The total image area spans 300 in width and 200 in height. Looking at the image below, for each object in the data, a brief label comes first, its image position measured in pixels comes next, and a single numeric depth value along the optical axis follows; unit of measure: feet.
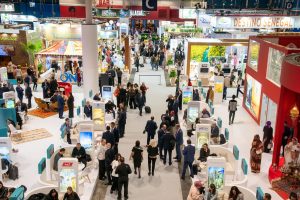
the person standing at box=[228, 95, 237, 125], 50.06
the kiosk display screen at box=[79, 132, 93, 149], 37.55
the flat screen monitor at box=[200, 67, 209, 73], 70.79
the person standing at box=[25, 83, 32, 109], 55.67
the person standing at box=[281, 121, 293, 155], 39.10
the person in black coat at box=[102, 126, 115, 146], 36.45
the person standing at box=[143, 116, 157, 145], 40.47
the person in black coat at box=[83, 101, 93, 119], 48.21
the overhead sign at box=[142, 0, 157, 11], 56.24
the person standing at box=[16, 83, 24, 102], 55.47
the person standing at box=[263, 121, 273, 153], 39.95
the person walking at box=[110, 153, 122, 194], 31.31
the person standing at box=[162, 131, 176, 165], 36.77
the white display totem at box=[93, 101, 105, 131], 45.94
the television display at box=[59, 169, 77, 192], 29.50
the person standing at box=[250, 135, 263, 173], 36.27
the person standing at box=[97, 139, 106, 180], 33.73
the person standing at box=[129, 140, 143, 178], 33.47
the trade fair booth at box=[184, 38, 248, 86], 71.26
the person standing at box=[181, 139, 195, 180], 34.17
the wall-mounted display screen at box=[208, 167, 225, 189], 30.19
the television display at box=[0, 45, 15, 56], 78.36
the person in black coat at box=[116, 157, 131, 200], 30.32
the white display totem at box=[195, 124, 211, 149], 38.50
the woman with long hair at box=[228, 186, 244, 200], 26.55
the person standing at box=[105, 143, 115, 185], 33.12
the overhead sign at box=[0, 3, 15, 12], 84.12
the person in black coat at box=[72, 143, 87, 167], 33.71
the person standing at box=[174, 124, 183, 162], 37.70
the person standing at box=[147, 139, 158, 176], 34.45
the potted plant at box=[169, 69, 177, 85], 74.13
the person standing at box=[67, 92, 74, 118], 51.03
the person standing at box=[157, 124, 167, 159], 37.76
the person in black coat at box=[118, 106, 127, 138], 44.45
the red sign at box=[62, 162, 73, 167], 29.32
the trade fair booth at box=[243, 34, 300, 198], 32.48
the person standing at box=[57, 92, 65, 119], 50.91
